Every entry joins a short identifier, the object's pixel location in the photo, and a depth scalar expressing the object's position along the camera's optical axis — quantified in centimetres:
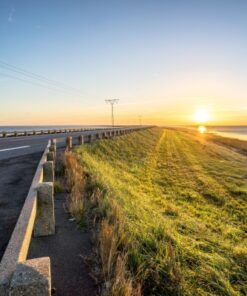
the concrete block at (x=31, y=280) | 177
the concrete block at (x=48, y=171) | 597
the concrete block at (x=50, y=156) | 759
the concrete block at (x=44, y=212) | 384
